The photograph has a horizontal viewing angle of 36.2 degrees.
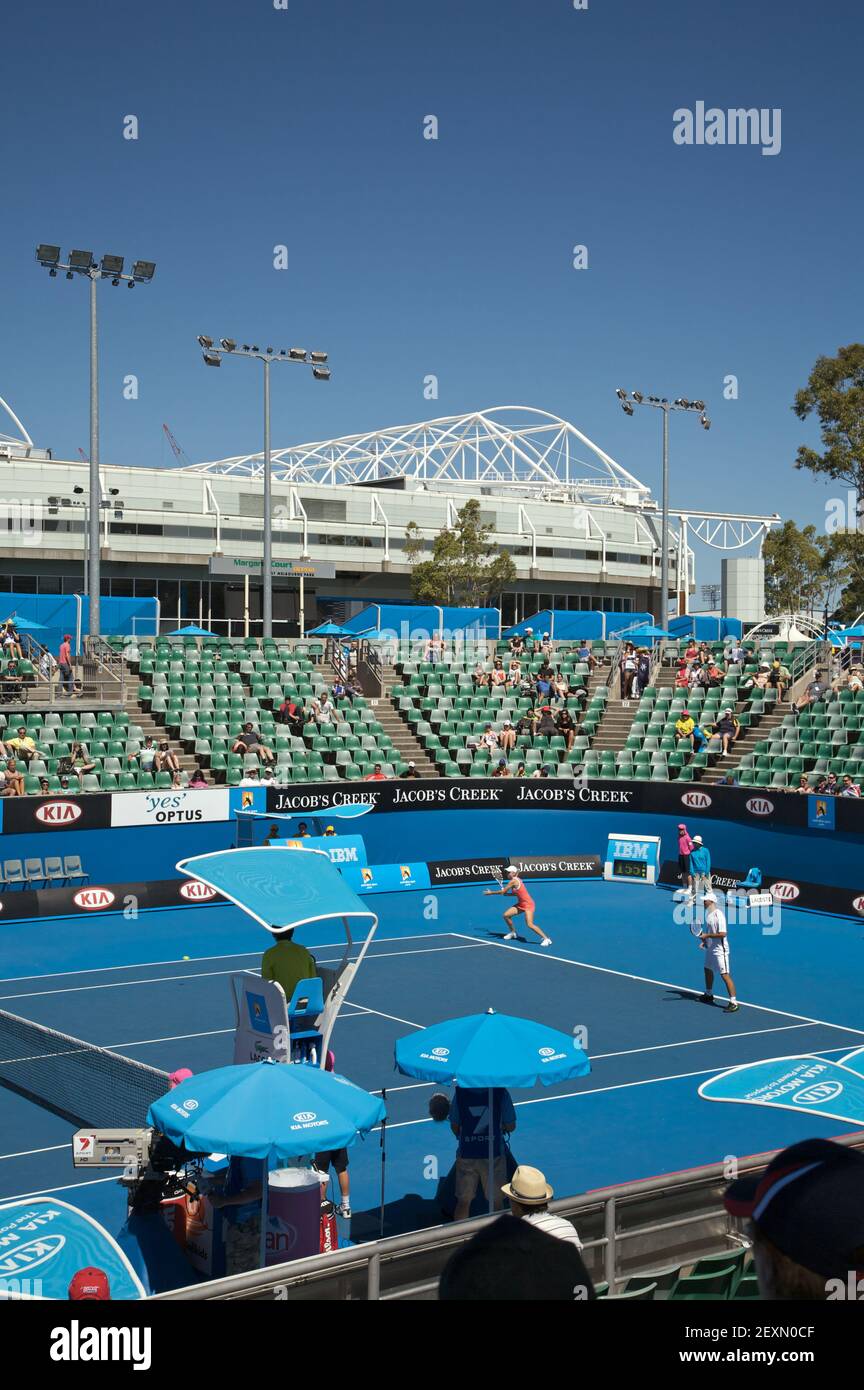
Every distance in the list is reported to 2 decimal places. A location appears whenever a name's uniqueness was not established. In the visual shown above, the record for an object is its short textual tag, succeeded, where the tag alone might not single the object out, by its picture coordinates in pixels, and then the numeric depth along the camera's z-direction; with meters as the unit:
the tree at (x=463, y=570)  71.75
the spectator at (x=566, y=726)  35.75
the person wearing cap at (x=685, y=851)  29.02
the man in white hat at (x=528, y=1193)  7.60
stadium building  69.25
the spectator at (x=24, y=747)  29.50
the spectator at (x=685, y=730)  34.38
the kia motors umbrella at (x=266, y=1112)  8.97
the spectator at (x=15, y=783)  28.19
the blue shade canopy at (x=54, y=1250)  7.89
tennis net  13.27
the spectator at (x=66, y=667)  33.54
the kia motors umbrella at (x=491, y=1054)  10.46
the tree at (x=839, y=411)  46.59
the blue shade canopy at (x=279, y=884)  13.20
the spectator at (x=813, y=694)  33.16
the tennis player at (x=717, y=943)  19.09
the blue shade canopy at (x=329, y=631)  41.42
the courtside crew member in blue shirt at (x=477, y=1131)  10.84
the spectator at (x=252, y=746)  31.92
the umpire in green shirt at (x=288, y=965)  12.84
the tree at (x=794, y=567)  77.06
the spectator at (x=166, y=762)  30.67
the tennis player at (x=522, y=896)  24.16
